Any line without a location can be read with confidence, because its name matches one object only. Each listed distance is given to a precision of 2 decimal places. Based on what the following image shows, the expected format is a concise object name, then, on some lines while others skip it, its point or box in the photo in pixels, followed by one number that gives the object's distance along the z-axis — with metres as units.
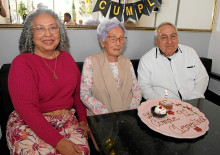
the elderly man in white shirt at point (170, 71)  2.00
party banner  2.09
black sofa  1.45
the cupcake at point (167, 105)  1.31
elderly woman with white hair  1.67
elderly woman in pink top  1.21
